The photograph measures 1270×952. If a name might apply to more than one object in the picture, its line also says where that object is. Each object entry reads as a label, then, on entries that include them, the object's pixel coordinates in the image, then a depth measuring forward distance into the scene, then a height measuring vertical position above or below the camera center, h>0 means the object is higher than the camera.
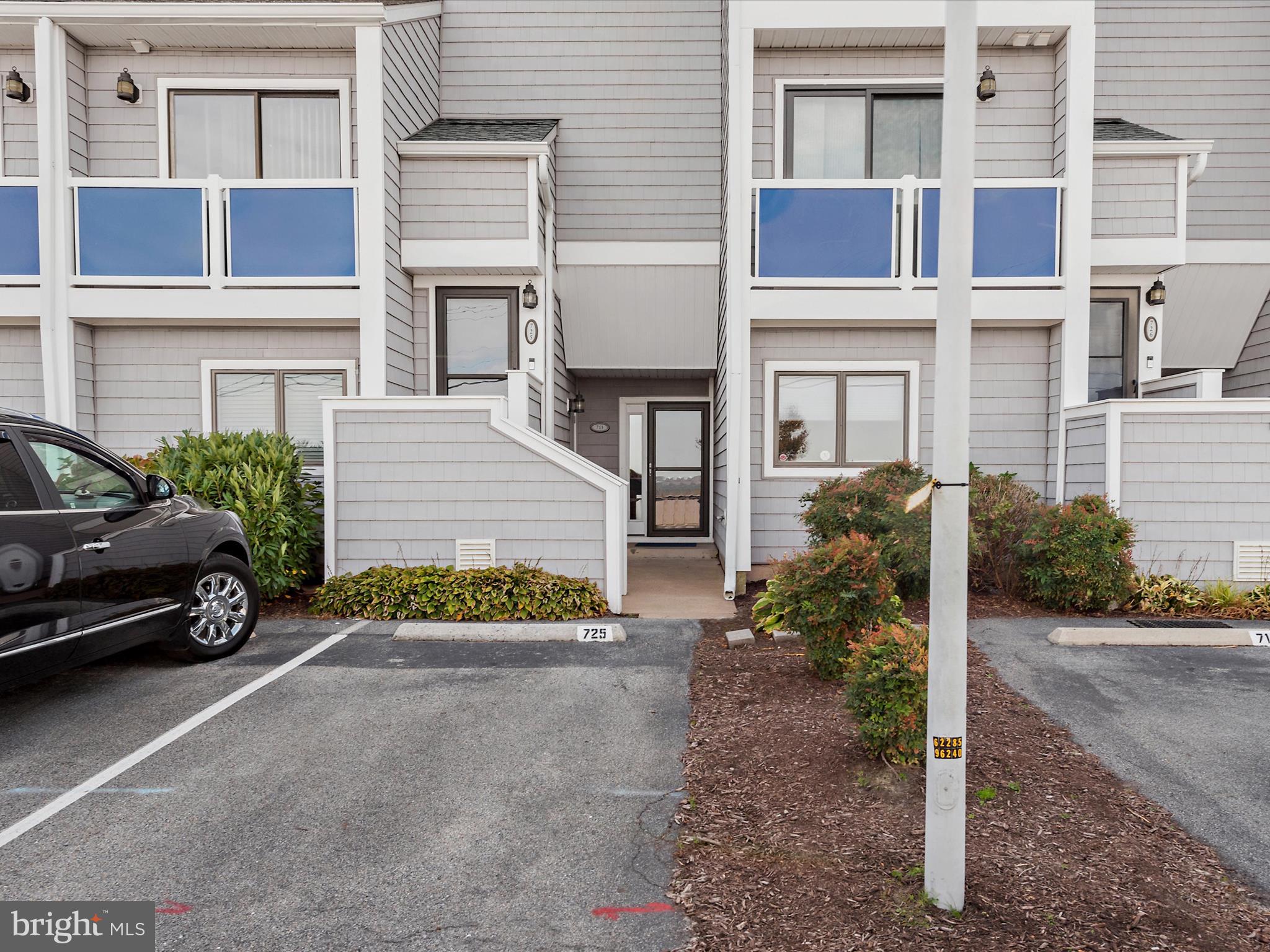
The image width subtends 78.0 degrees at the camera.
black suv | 4.20 -0.66
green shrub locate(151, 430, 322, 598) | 7.23 -0.33
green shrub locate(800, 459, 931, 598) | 6.75 -0.58
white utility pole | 2.48 -0.06
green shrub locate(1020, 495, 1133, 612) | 6.81 -0.90
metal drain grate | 6.64 -1.45
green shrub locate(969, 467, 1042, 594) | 7.39 -0.71
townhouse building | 7.64 +2.04
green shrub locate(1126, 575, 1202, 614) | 7.12 -1.32
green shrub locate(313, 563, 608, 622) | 7.06 -1.30
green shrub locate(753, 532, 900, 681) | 4.68 -0.86
